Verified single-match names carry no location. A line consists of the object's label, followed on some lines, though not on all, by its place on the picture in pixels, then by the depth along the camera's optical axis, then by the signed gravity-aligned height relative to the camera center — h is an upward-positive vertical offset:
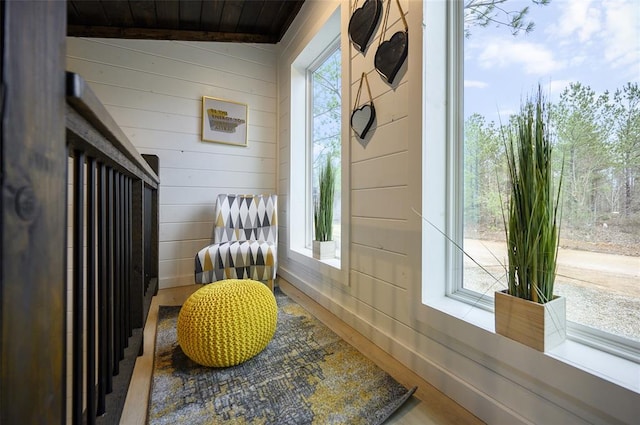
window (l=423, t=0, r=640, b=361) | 0.90 +0.25
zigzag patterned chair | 2.09 -0.24
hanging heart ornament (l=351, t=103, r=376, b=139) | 1.61 +0.53
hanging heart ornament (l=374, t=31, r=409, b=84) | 1.39 +0.78
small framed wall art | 2.78 +0.89
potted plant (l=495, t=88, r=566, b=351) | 0.86 -0.07
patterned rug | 1.02 -0.70
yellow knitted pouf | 1.24 -0.49
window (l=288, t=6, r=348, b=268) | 2.44 +0.79
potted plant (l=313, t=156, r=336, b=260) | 2.18 -0.03
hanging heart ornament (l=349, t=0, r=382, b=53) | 1.56 +1.06
